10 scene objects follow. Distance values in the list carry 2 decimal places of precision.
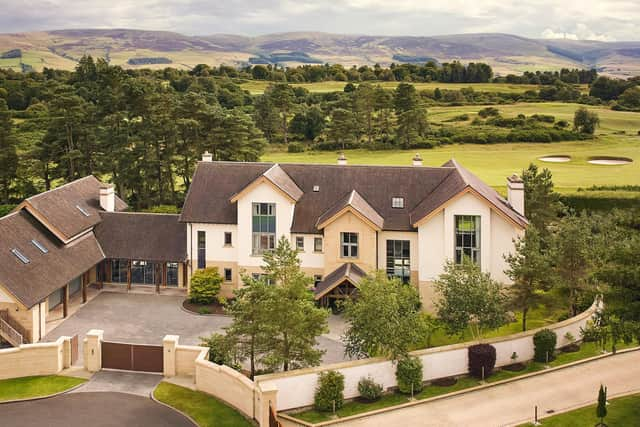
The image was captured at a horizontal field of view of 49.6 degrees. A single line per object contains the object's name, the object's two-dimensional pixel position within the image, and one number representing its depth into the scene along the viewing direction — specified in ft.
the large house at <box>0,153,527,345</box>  127.75
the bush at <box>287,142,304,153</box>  303.89
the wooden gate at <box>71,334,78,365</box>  104.63
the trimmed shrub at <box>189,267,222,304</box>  135.03
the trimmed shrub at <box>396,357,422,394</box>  92.68
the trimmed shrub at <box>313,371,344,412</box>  88.38
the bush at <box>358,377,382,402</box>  91.66
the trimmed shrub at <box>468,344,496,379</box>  97.60
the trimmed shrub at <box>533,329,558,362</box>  101.50
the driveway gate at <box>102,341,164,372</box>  101.09
